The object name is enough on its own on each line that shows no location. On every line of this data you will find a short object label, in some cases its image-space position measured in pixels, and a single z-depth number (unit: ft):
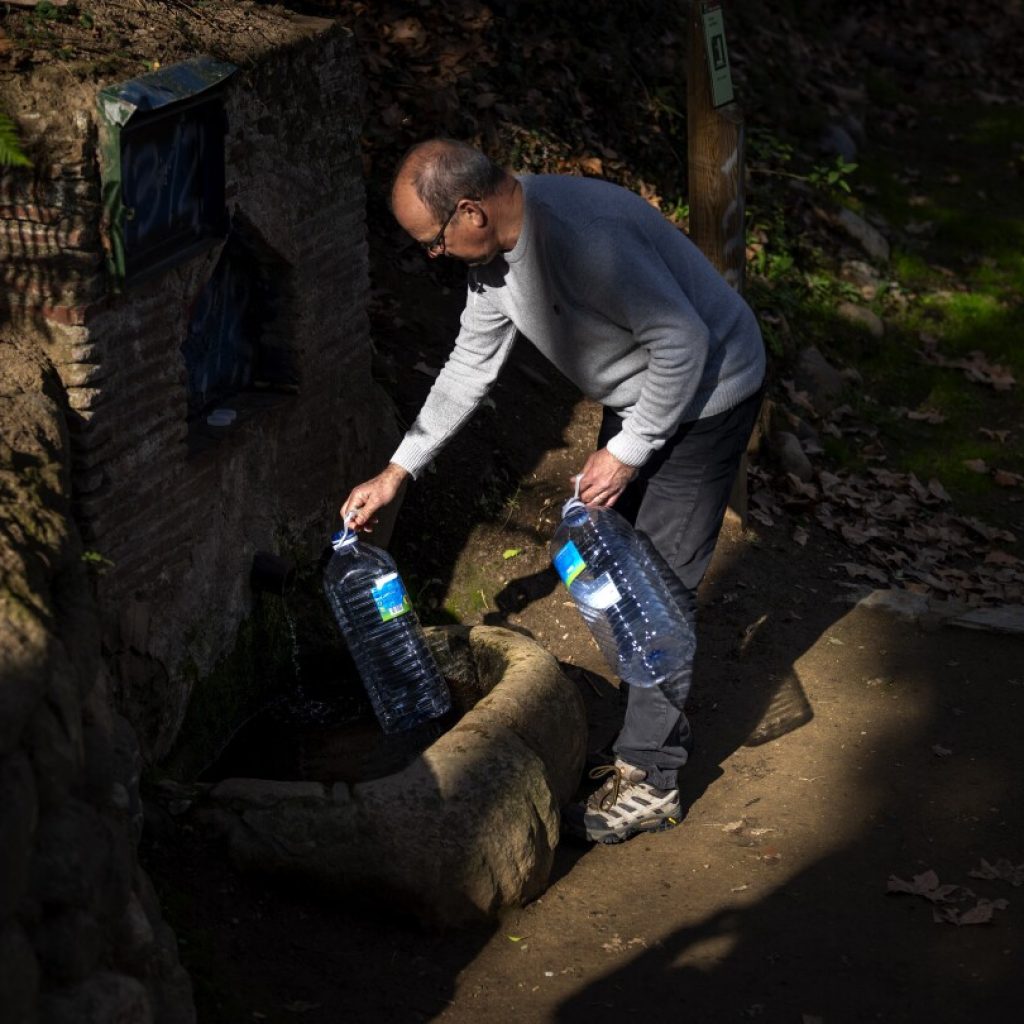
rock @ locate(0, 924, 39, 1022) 9.18
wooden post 21.89
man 14.83
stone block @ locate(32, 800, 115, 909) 10.25
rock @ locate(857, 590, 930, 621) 22.45
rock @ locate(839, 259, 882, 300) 35.68
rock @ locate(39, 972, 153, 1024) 10.13
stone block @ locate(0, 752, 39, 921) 9.27
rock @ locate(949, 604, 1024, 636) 21.91
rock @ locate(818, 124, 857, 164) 41.47
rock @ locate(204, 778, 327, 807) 14.98
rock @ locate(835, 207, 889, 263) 37.19
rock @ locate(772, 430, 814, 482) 27.53
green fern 13.69
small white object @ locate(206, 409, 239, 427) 18.97
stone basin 14.84
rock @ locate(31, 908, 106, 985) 10.19
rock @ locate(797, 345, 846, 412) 31.01
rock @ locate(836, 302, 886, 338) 33.99
